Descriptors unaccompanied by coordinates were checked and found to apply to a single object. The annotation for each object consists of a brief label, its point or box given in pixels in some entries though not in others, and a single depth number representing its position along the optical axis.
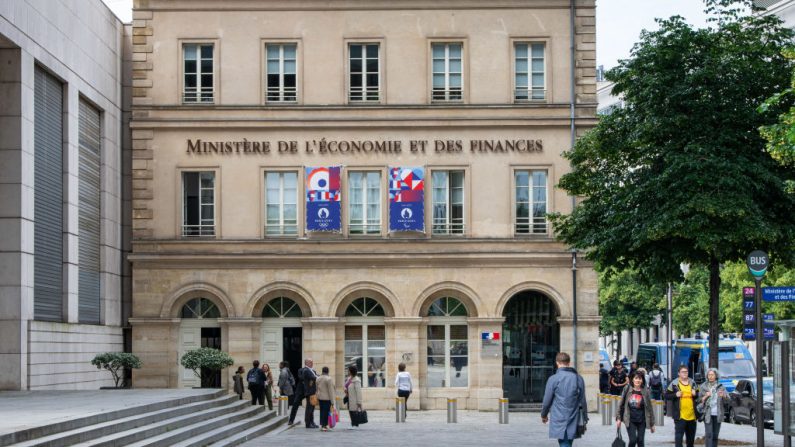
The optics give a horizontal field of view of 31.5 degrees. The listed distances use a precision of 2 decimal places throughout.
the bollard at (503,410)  36.78
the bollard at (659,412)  36.59
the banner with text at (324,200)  43.00
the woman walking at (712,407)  25.33
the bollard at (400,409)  36.97
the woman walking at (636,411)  24.78
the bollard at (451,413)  36.69
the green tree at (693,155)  27.97
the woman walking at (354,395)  34.22
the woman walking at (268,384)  39.34
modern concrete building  32.78
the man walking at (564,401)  20.77
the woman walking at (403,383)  38.16
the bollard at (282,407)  38.06
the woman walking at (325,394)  33.97
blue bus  48.06
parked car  39.78
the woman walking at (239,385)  40.38
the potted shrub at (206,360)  38.62
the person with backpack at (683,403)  25.22
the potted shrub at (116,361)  37.34
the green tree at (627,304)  79.44
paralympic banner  43.06
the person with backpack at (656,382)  45.31
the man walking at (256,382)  38.16
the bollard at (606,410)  37.22
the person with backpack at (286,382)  37.78
